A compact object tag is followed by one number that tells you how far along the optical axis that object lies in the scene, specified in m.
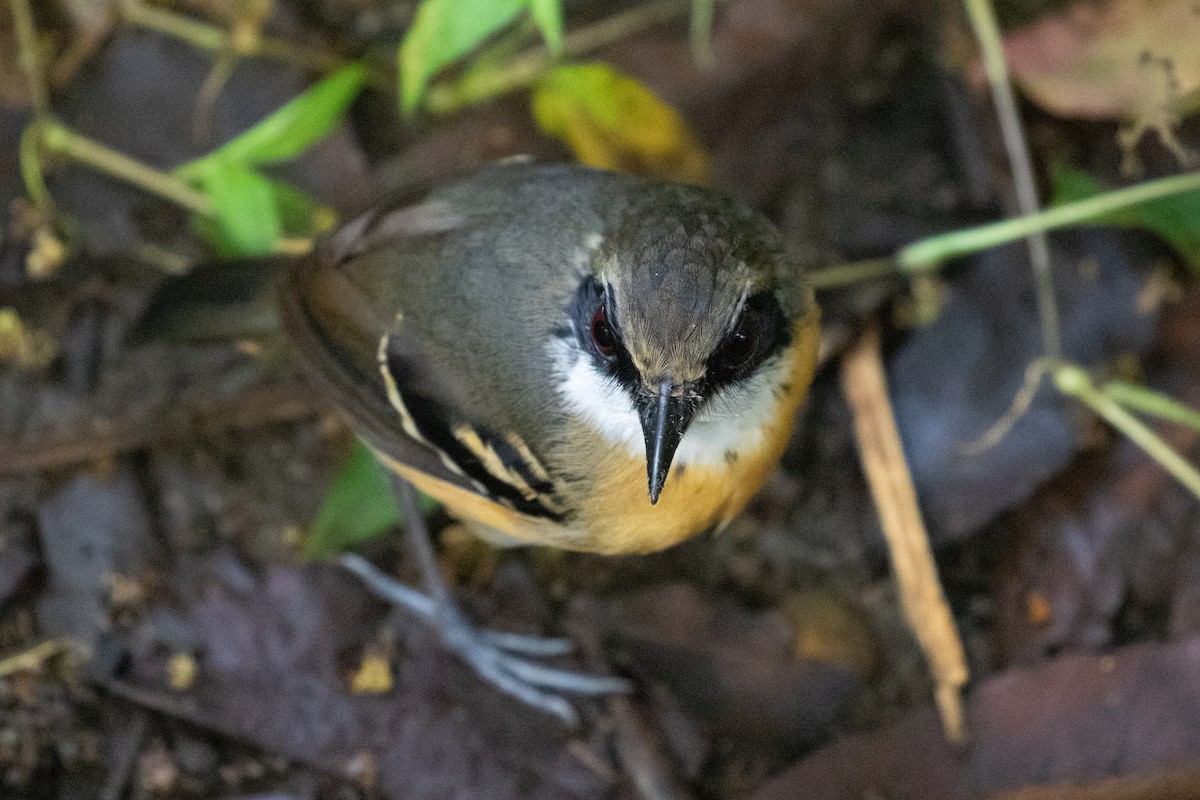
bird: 3.46
